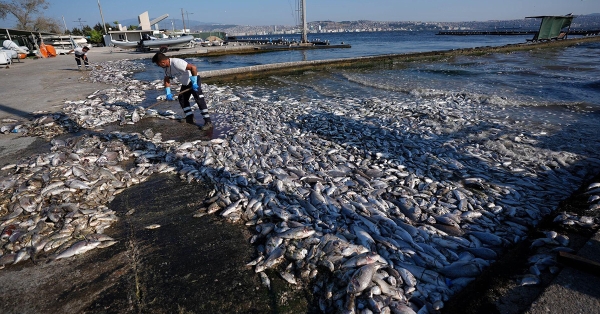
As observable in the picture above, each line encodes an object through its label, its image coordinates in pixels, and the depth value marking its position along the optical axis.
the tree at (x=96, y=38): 53.81
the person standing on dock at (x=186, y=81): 7.48
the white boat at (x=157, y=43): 36.06
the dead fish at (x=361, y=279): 2.73
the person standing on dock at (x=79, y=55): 19.14
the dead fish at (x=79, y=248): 3.39
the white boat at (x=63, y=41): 41.99
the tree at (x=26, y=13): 47.62
